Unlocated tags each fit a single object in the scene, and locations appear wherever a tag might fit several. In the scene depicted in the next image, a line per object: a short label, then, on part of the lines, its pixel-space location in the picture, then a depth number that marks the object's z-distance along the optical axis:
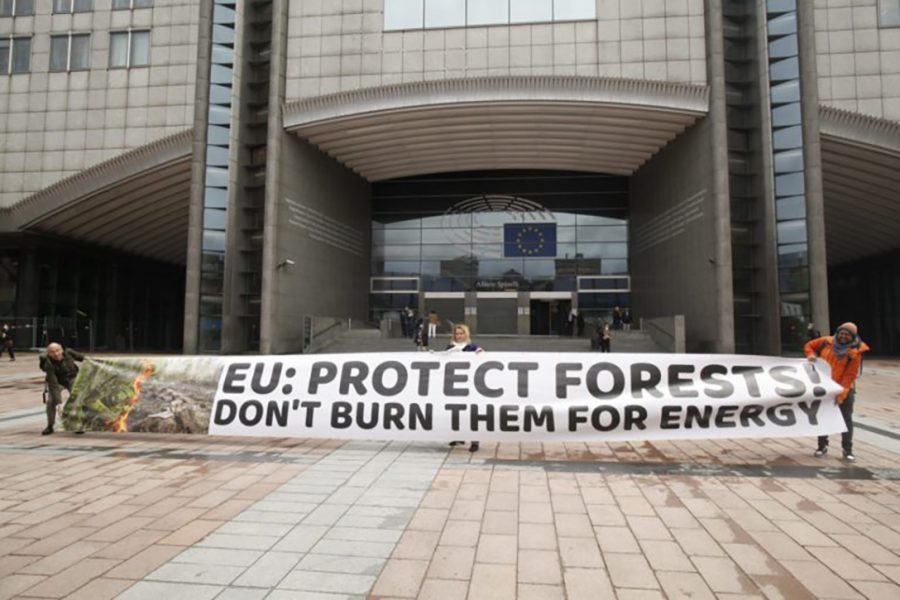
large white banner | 6.84
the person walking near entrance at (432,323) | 24.43
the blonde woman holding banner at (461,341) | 7.57
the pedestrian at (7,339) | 23.40
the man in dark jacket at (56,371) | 8.08
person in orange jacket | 6.75
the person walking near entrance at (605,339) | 22.11
